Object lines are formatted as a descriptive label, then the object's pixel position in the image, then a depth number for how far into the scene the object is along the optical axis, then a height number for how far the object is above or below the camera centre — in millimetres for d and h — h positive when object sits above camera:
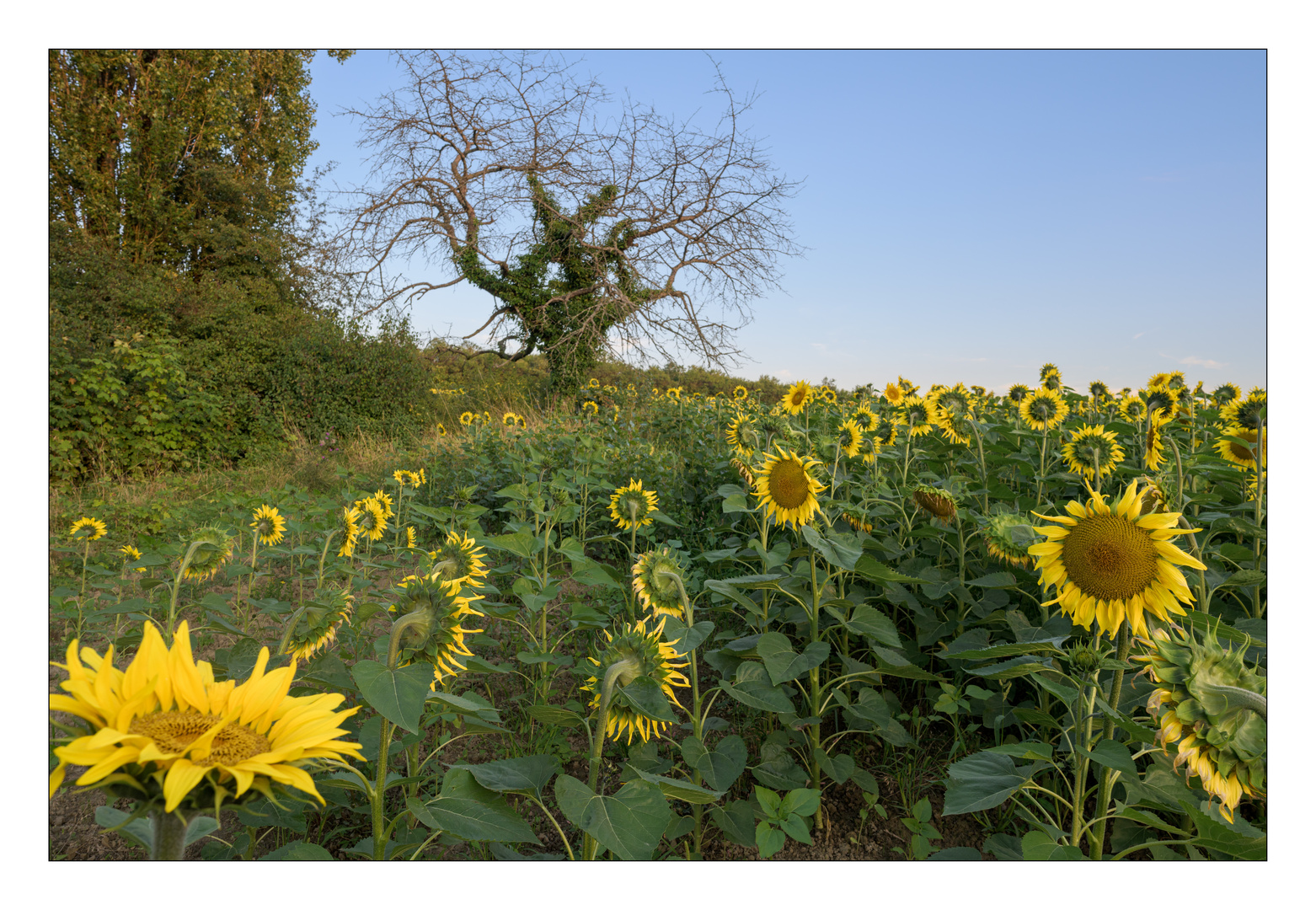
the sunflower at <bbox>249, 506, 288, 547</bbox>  2535 -314
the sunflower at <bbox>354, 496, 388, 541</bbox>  2793 -307
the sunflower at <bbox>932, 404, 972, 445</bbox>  2746 +129
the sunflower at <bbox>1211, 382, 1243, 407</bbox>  3163 +312
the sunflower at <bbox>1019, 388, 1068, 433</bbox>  2768 +205
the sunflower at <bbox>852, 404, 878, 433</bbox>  3210 +180
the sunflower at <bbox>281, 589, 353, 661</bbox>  1469 -424
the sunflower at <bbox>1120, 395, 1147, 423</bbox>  2963 +224
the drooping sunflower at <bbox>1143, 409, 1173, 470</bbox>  2248 +54
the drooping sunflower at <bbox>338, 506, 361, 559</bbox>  2396 -313
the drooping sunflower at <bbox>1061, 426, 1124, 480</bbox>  2182 +11
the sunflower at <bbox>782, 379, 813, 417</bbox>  3885 +349
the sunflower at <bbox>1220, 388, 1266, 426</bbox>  1895 +149
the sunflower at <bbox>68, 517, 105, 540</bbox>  2785 -369
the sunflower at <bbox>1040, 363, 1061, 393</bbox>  3873 +516
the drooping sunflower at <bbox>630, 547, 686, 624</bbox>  1546 -326
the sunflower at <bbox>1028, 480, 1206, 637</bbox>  1085 -193
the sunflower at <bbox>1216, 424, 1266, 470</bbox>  1890 +16
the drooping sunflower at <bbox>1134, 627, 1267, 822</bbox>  868 -362
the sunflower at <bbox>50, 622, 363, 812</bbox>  564 -284
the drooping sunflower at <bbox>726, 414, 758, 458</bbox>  2611 +64
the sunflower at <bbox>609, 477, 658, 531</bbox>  2369 -217
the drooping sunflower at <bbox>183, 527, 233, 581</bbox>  1642 -289
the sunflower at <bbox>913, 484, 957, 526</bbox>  1910 -144
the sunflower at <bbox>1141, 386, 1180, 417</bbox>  2727 +247
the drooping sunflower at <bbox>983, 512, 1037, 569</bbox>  1582 -218
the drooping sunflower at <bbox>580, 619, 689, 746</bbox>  1163 -411
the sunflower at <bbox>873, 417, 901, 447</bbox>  2969 +100
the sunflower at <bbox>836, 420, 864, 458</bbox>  2803 +66
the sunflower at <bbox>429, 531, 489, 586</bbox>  1473 -272
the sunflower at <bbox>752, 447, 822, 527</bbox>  1866 -108
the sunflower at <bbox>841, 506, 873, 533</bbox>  2260 -243
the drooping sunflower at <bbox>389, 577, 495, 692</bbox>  1087 -298
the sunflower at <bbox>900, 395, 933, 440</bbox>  3383 +201
